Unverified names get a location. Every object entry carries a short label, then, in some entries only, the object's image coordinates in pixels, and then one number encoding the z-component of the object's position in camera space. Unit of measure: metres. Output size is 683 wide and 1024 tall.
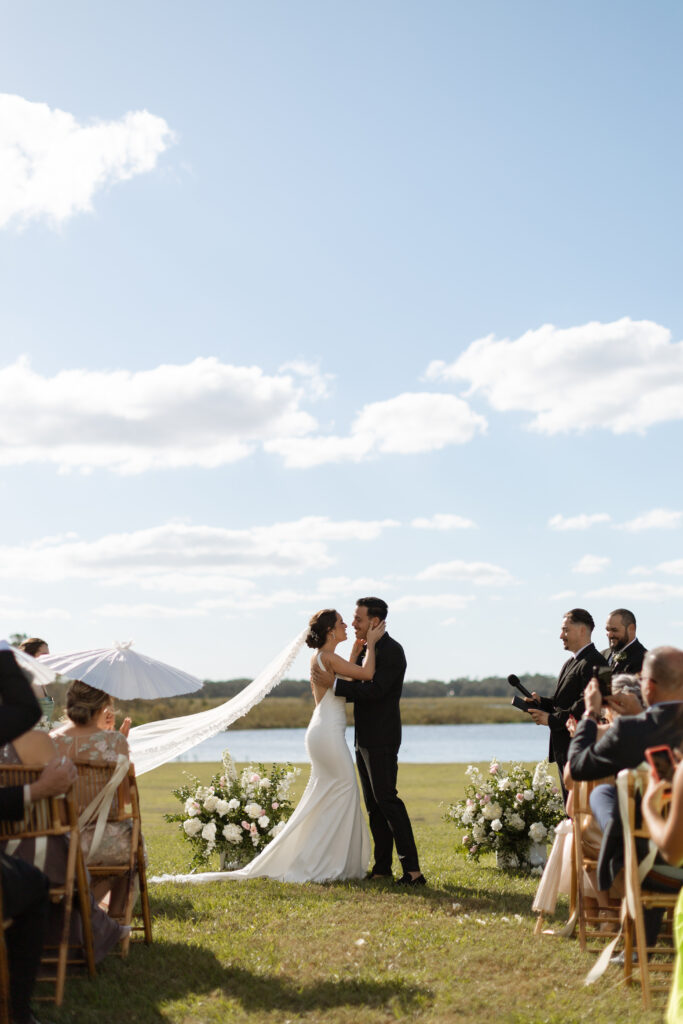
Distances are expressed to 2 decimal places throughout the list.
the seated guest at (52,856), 5.63
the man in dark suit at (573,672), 9.29
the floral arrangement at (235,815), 10.30
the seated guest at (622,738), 5.32
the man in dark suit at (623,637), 10.04
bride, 9.38
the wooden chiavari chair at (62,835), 5.49
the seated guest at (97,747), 6.49
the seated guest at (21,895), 5.05
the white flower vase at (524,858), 10.48
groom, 9.38
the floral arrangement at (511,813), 10.35
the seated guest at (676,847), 3.77
